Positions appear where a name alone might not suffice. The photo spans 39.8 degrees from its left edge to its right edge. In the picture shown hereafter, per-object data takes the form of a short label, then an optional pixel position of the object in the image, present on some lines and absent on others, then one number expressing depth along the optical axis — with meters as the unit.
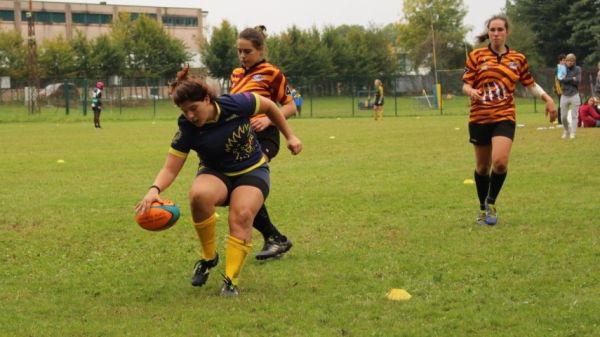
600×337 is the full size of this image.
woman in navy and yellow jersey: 5.51
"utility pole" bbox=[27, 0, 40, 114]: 42.91
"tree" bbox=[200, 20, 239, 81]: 61.50
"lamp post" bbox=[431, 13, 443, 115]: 42.95
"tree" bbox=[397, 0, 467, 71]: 92.91
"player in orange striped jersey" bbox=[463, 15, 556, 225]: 8.09
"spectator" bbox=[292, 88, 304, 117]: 38.74
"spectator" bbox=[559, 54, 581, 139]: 18.40
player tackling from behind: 6.82
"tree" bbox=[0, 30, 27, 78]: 60.25
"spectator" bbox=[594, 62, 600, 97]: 17.13
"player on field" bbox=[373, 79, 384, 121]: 35.91
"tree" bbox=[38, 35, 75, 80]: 60.69
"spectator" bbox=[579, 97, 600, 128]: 23.27
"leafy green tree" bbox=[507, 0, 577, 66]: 57.06
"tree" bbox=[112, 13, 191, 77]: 65.56
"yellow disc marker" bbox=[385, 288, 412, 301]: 5.31
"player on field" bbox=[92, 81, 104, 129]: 31.67
